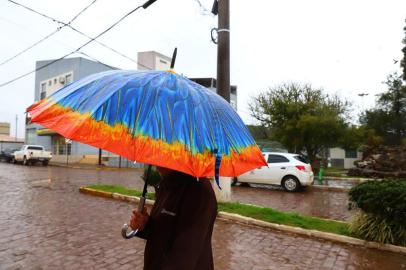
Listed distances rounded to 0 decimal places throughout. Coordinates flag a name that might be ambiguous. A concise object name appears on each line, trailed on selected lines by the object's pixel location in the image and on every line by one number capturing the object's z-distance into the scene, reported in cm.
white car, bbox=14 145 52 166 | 3284
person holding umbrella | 224
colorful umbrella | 225
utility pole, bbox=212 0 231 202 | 1061
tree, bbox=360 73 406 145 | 4072
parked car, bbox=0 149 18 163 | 3751
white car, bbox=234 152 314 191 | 1582
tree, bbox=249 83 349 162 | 2553
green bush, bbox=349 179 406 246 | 690
